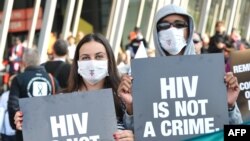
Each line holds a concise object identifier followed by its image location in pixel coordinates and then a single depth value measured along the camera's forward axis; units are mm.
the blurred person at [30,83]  9436
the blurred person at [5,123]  10766
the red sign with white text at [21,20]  21185
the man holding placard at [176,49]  4739
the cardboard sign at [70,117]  4778
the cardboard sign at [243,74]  5641
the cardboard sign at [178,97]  4729
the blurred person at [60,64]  10639
